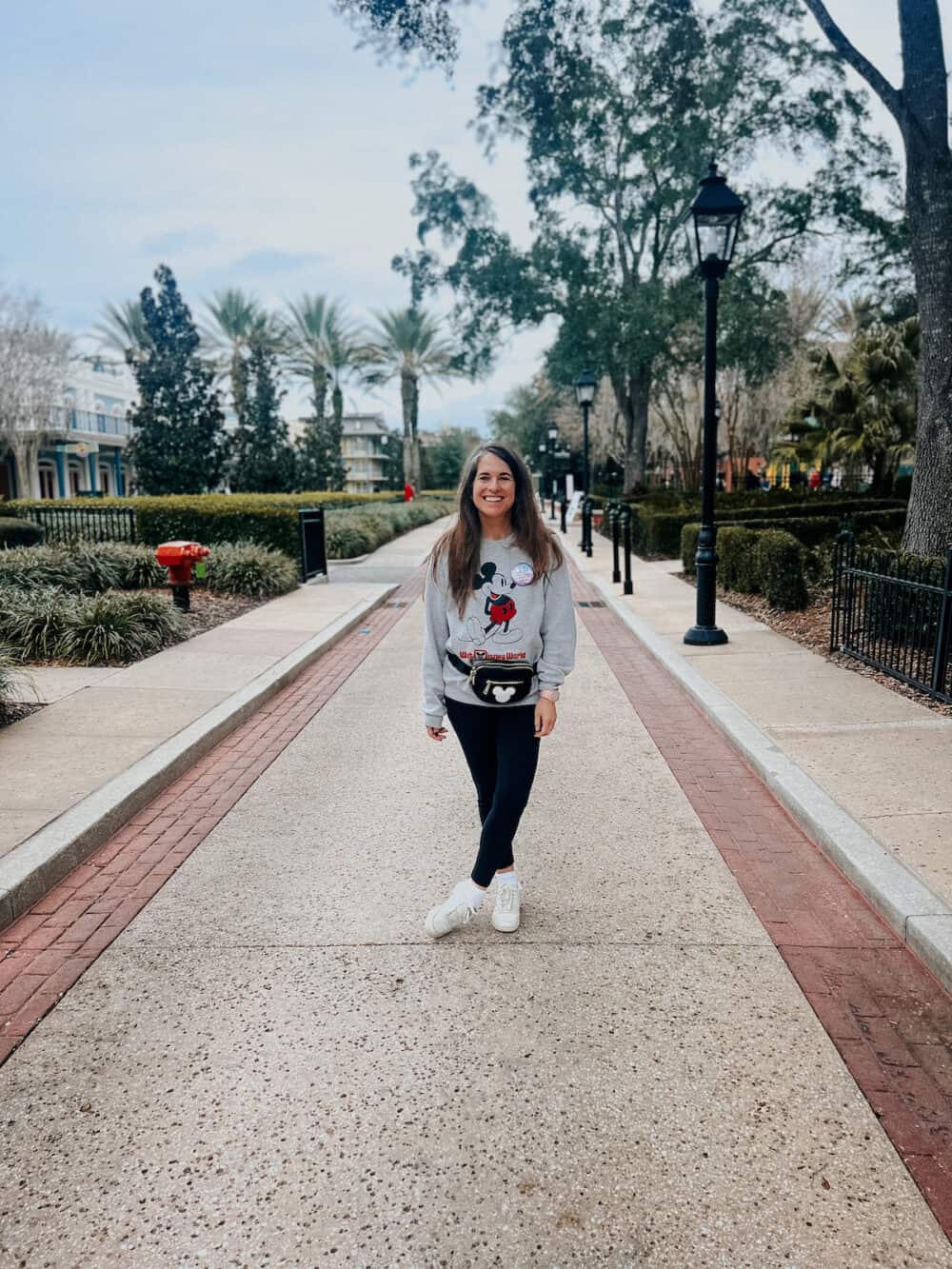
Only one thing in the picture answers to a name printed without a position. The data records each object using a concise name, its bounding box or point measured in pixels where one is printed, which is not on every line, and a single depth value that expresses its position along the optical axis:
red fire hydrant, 11.39
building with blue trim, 52.97
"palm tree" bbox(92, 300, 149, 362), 49.06
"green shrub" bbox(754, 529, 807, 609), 11.02
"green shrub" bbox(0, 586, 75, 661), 9.05
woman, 3.45
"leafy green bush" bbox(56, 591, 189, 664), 9.02
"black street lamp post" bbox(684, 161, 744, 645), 9.51
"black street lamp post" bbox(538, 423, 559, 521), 36.13
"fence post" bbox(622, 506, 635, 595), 14.44
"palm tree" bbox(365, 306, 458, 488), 51.31
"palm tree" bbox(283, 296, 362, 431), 51.38
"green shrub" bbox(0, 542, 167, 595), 12.15
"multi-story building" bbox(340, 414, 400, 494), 120.44
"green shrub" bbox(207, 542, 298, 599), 14.16
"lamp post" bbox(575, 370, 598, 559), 23.03
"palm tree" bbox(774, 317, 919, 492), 26.62
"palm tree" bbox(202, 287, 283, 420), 49.69
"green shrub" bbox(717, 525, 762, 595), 12.71
